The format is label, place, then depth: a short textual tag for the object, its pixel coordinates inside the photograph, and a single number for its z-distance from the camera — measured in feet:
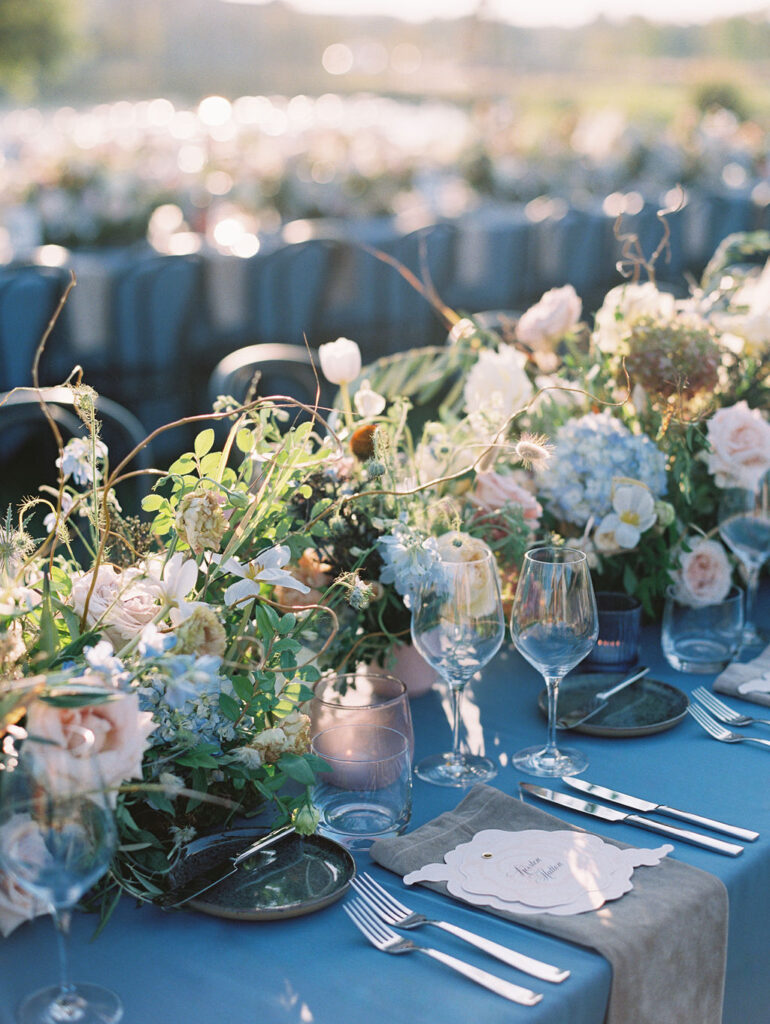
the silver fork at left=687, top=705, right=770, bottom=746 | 4.23
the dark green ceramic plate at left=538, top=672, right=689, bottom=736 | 4.29
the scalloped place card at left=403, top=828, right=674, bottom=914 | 3.19
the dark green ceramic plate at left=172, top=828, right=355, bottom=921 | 3.14
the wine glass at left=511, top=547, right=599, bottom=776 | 3.84
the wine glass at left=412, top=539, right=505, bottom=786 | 3.74
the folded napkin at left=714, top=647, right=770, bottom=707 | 4.57
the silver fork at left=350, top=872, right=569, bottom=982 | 2.91
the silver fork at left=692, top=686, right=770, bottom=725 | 4.36
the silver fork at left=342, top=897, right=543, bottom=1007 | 2.81
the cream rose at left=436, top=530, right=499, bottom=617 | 3.73
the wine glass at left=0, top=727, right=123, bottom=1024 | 2.43
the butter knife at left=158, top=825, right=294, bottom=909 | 3.18
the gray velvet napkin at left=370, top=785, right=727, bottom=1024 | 3.02
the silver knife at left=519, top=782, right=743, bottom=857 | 3.49
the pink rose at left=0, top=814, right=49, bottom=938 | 2.92
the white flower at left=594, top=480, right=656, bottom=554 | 4.90
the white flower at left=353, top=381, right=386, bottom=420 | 4.49
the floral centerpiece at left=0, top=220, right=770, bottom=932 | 3.17
